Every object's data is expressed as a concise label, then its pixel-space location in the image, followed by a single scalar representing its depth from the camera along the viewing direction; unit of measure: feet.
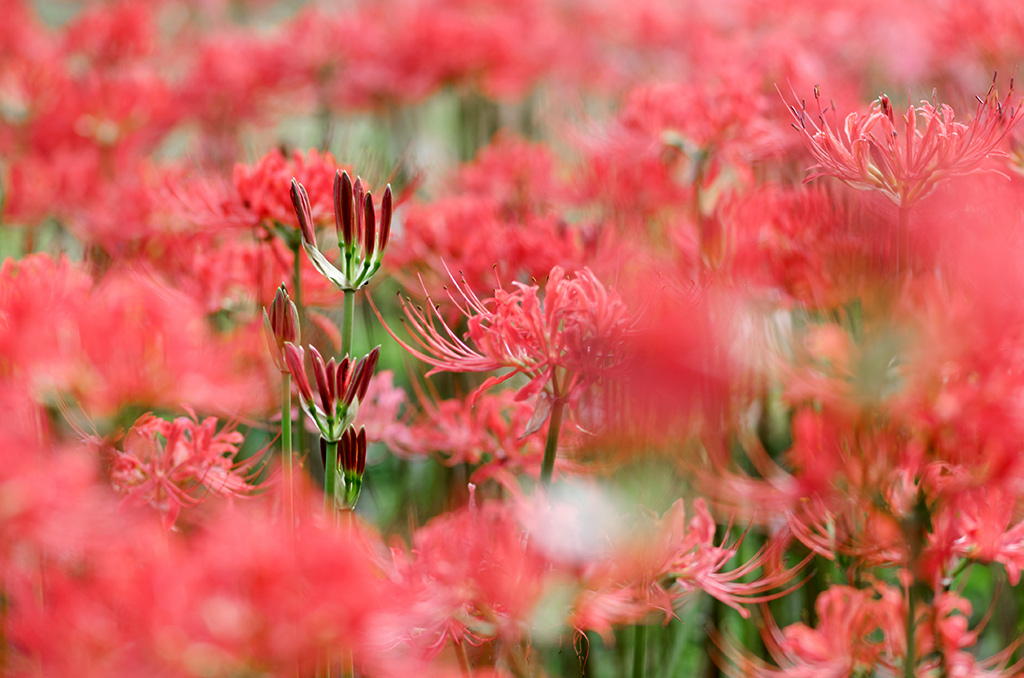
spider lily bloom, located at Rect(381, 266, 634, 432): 7.05
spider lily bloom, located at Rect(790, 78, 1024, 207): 7.10
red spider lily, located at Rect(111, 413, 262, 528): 7.09
